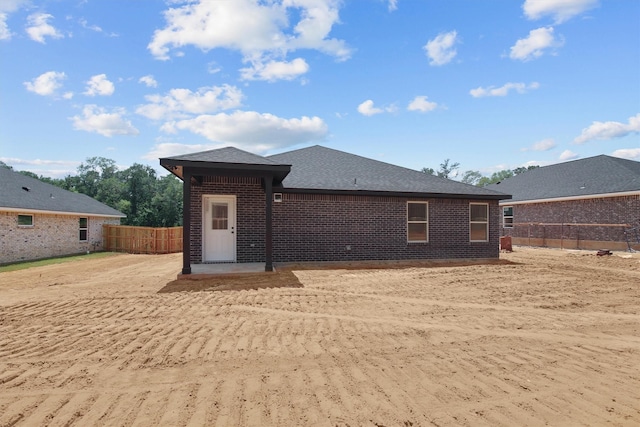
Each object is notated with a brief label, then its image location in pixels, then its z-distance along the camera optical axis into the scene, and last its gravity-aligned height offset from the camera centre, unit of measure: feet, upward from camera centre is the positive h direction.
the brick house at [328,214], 37.93 +0.80
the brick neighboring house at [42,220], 51.88 +0.37
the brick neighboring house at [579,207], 58.70 +2.50
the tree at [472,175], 242.37 +32.33
